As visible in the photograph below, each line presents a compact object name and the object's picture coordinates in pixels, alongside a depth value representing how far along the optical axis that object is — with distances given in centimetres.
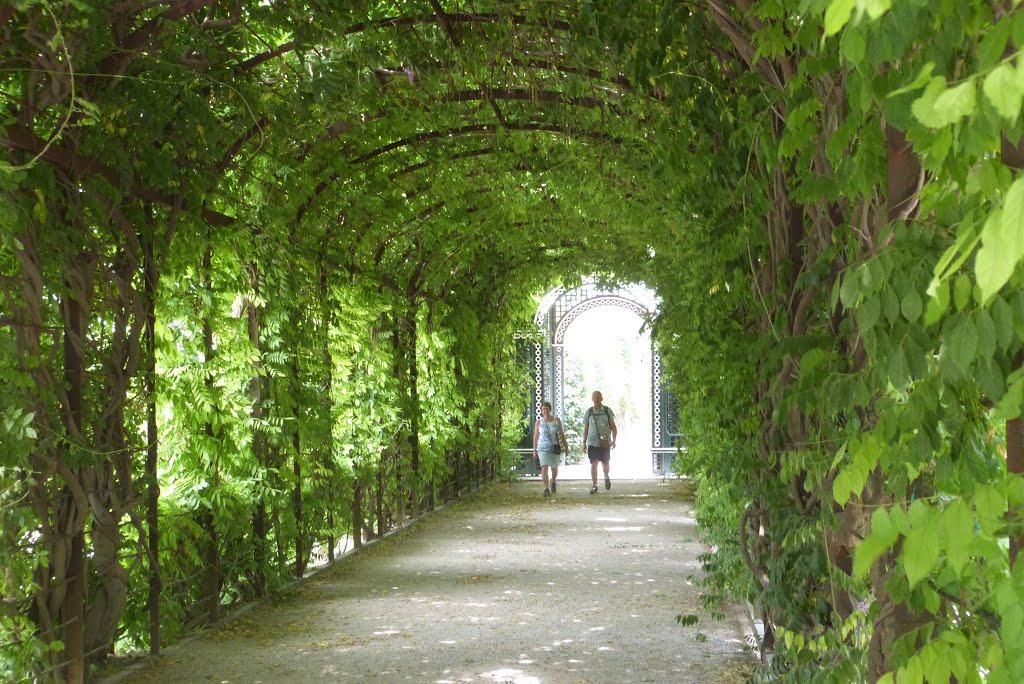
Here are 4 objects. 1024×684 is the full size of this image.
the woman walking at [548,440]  1541
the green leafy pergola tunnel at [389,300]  146
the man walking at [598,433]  1577
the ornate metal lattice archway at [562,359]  1936
